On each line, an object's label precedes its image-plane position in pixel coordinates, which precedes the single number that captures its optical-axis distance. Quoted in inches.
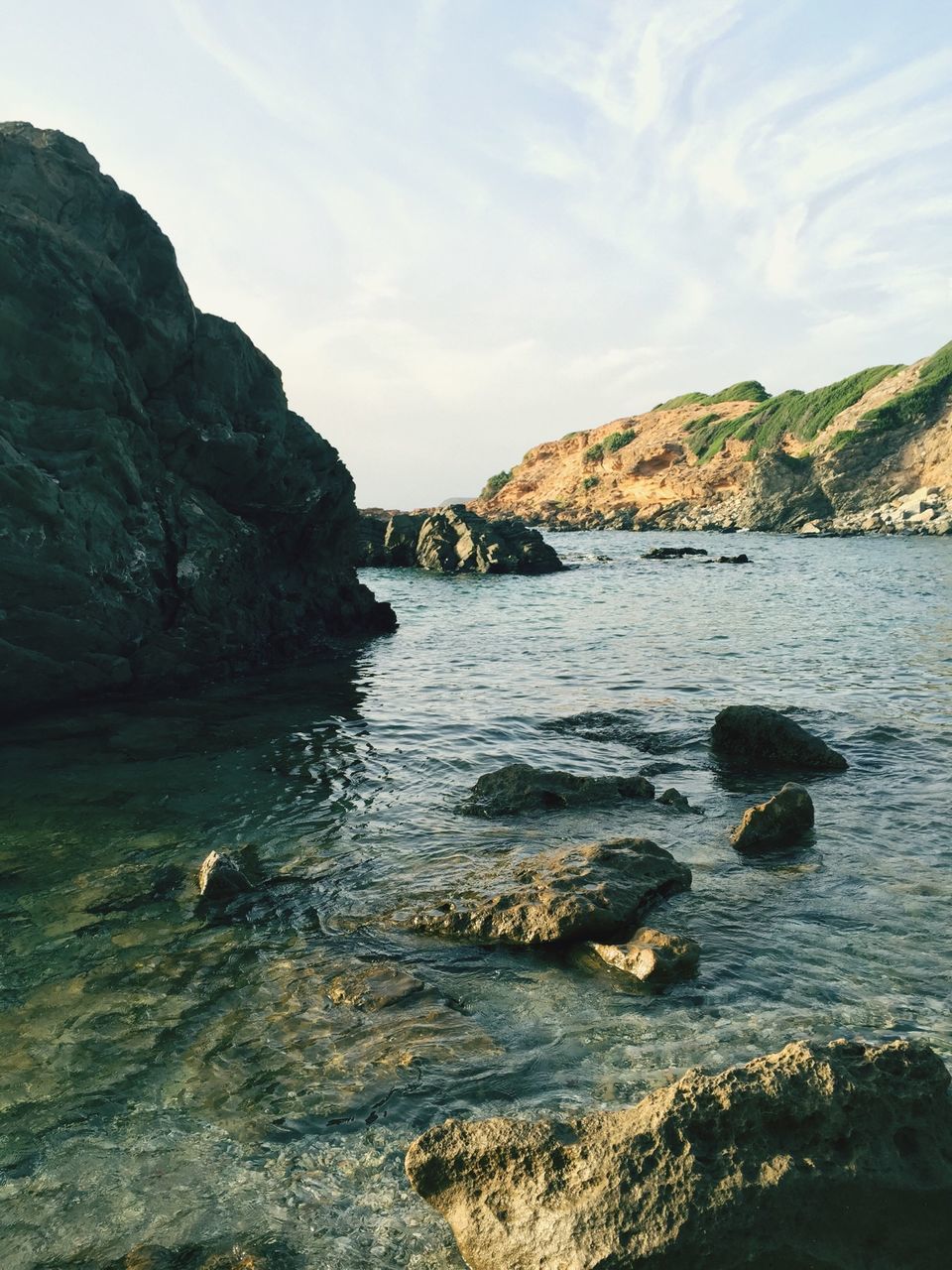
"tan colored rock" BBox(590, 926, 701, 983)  268.4
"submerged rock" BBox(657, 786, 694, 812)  443.5
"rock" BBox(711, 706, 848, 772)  506.3
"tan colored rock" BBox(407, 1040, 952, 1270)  148.6
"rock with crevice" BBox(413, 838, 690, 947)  296.7
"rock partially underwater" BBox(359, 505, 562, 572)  2207.2
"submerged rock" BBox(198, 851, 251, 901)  330.0
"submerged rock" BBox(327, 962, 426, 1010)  259.1
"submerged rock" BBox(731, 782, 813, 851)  384.5
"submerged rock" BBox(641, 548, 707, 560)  2519.3
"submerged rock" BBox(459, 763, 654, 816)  443.8
